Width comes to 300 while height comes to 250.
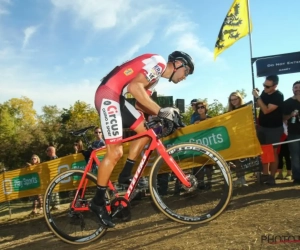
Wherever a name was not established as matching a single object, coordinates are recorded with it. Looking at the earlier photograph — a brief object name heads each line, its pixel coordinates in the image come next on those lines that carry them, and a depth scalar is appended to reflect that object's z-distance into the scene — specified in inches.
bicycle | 160.2
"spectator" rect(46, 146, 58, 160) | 399.2
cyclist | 160.4
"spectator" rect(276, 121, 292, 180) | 349.6
